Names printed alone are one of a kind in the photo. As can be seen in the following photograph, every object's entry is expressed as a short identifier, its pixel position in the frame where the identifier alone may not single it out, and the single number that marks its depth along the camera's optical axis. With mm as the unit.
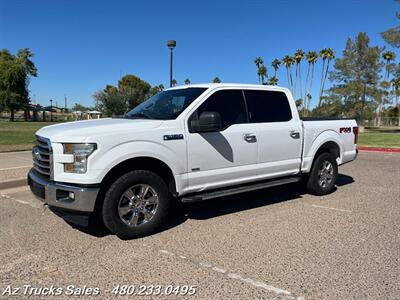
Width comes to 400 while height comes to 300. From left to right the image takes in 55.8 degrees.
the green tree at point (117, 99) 58250
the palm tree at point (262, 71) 79938
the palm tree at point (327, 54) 62562
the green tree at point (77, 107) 159425
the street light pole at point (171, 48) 16250
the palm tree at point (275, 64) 79000
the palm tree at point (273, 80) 79562
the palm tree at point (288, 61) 71375
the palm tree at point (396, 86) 50134
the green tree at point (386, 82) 48938
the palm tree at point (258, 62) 81500
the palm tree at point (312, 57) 65600
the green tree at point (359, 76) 48188
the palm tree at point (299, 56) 67625
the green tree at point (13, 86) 65312
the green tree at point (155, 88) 83350
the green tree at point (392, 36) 34125
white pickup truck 4473
